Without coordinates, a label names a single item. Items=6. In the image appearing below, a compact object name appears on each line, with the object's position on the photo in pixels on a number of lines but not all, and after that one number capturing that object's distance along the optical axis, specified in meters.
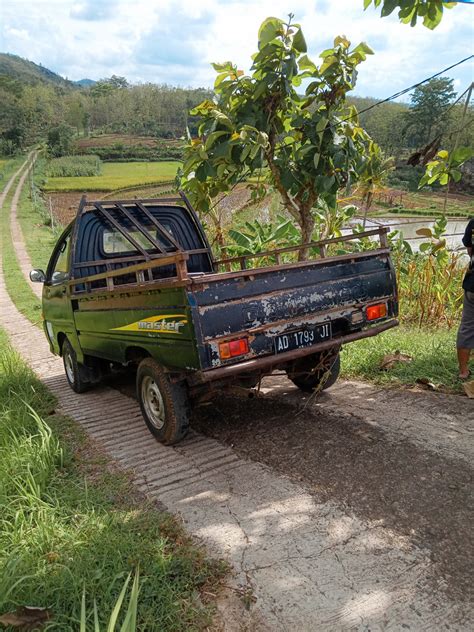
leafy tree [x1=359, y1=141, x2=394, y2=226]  6.24
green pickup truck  3.37
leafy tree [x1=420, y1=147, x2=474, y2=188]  4.19
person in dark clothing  4.62
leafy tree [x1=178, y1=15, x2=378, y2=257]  4.92
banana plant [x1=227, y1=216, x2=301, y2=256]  7.90
